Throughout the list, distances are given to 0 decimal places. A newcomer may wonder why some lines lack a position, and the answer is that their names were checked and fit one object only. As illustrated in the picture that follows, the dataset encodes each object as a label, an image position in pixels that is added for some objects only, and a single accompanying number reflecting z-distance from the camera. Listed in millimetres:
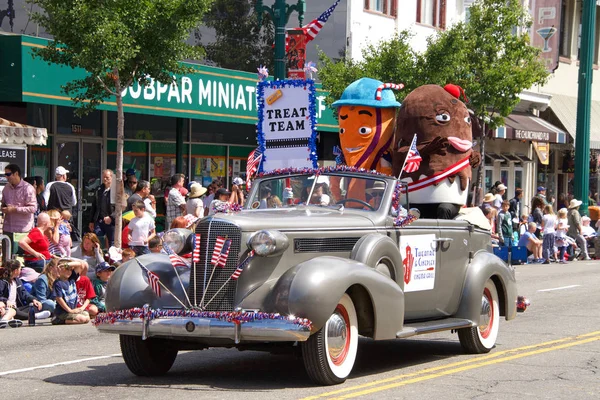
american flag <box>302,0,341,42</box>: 23891
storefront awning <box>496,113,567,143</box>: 36906
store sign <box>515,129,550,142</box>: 37219
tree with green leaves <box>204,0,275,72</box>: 29031
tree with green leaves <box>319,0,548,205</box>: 26594
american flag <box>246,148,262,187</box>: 15598
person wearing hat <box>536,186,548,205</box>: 28889
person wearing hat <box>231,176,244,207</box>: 18953
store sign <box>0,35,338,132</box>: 19562
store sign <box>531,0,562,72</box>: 39312
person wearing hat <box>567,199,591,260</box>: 28781
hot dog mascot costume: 13938
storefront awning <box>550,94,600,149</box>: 41781
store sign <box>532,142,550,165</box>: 41094
